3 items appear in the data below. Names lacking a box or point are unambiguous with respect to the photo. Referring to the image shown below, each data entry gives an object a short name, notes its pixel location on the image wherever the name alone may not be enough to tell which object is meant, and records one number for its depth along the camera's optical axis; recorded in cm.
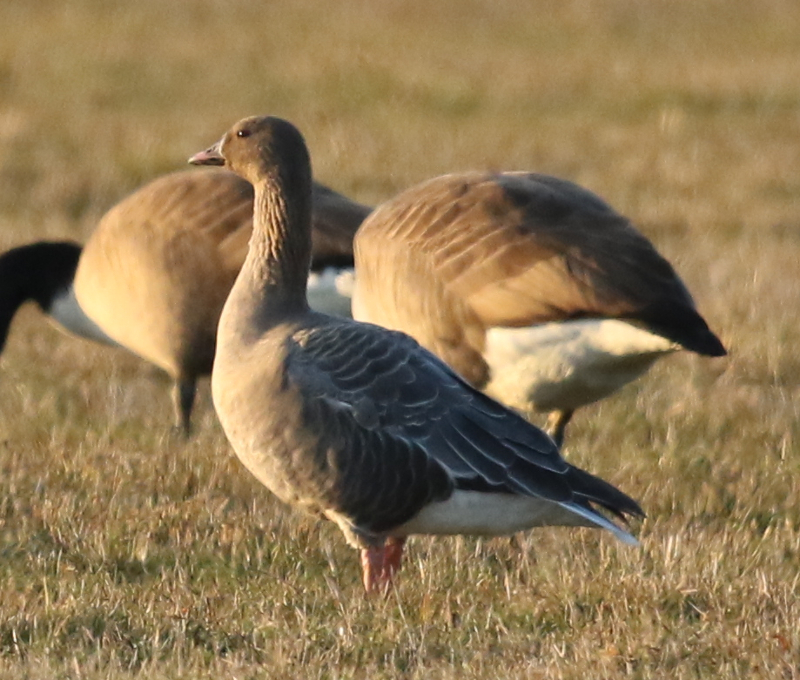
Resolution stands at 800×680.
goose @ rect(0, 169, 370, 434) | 1262
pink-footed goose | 840
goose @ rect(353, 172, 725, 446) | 1056
